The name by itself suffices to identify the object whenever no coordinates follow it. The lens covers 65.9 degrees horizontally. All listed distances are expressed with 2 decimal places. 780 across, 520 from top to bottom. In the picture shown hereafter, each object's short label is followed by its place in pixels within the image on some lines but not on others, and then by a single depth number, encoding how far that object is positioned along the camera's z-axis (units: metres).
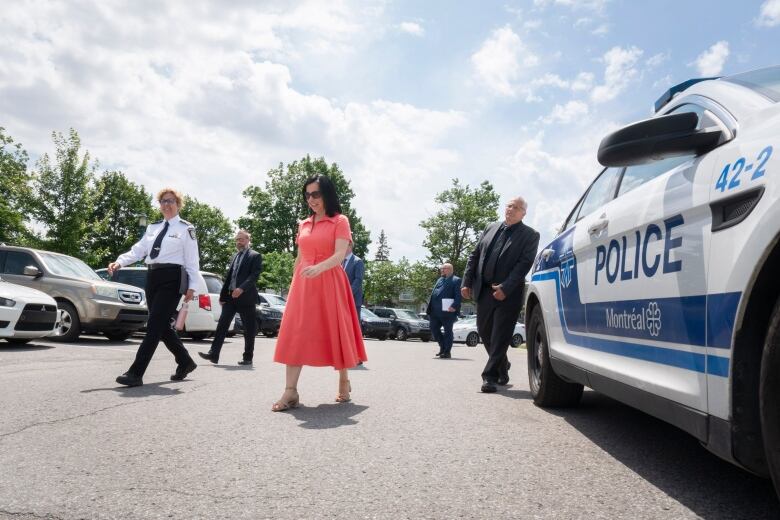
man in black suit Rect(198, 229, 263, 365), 8.12
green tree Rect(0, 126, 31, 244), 25.03
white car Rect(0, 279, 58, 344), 8.52
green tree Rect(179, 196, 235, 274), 59.44
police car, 1.75
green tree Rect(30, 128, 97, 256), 24.20
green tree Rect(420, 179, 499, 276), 53.72
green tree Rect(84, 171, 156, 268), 50.53
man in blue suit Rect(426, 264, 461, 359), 11.78
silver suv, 10.61
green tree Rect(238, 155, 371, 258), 50.78
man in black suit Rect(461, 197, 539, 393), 5.54
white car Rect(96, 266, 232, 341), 12.85
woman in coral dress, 4.42
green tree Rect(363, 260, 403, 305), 67.38
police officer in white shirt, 5.48
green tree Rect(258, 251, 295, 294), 46.31
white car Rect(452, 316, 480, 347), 25.86
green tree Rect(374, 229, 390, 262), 115.12
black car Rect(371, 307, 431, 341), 26.70
